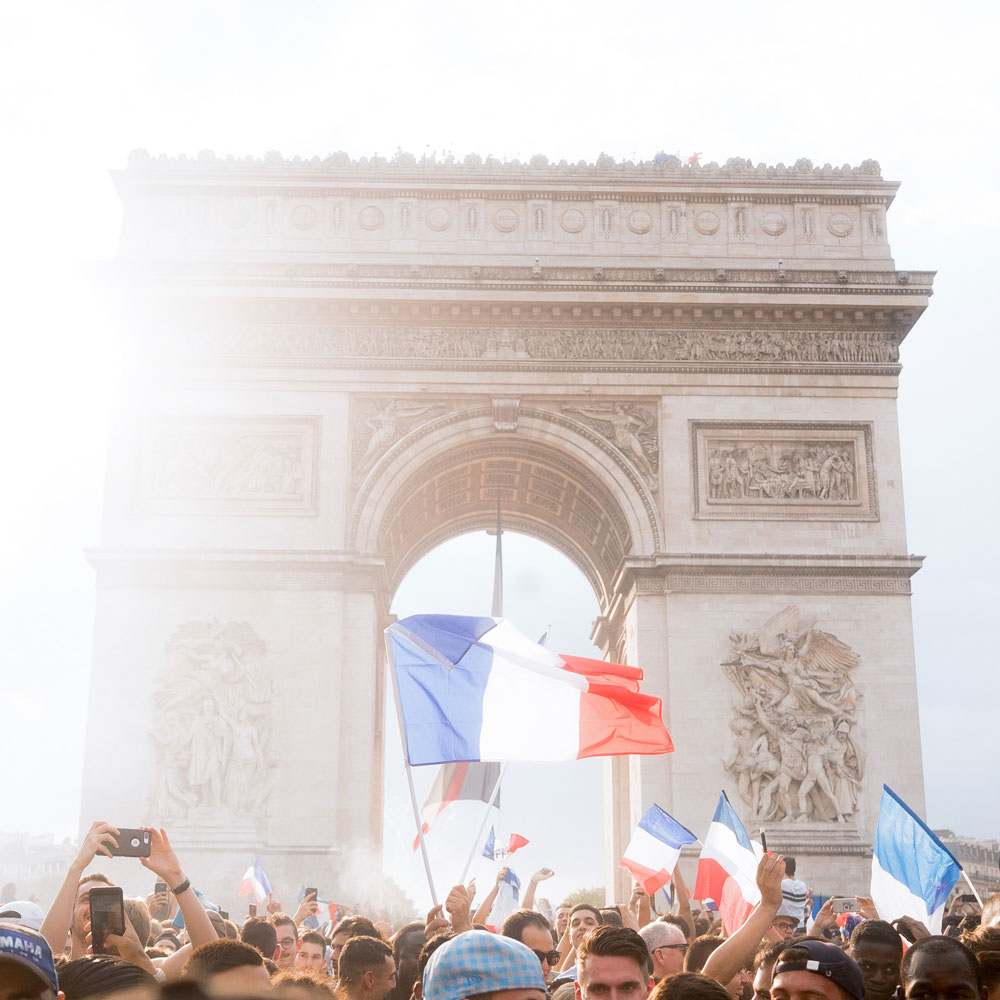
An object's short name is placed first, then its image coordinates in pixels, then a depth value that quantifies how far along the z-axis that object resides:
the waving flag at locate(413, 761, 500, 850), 18.91
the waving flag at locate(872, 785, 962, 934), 10.62
